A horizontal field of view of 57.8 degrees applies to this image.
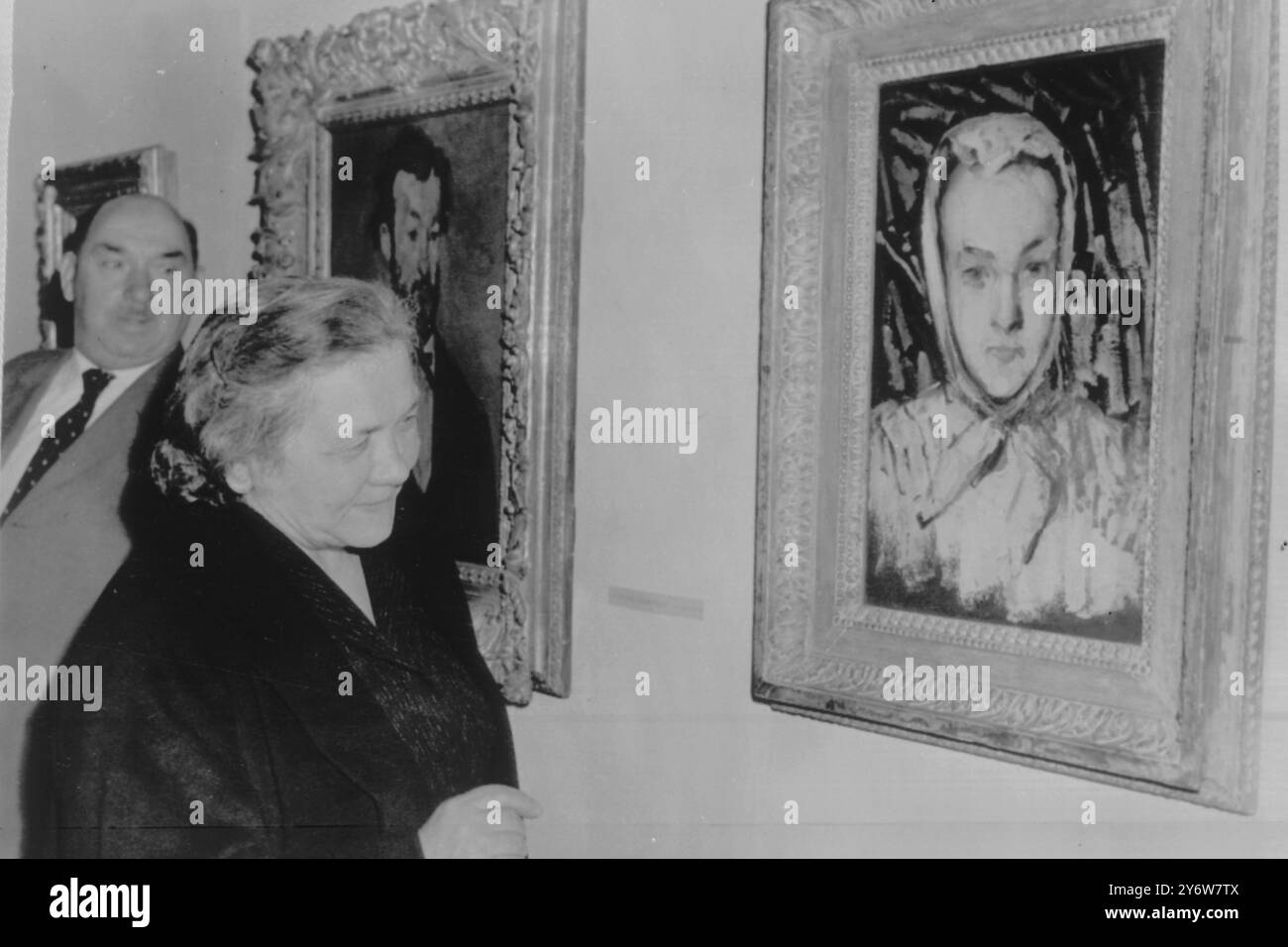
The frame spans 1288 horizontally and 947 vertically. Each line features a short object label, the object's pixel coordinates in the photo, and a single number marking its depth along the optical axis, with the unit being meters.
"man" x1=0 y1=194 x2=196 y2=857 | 1.52
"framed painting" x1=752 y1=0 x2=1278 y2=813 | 1.10
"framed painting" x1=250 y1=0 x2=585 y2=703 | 1.39
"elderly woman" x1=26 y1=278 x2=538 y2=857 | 1.41
